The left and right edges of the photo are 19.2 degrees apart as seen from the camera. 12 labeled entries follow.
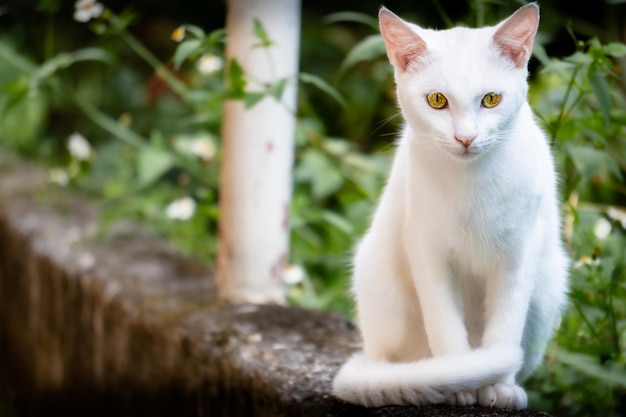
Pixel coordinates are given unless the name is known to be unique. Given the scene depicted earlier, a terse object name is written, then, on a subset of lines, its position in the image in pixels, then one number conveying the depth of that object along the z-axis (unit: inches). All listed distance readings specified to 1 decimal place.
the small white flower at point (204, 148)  261.8
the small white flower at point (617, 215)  169.6
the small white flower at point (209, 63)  223.9
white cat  111.6
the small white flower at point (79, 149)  282.9
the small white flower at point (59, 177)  283.0
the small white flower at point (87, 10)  192.7
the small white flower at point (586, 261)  154.1
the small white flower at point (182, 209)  253.5
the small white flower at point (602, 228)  179.8
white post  186.3
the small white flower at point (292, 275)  218.3
